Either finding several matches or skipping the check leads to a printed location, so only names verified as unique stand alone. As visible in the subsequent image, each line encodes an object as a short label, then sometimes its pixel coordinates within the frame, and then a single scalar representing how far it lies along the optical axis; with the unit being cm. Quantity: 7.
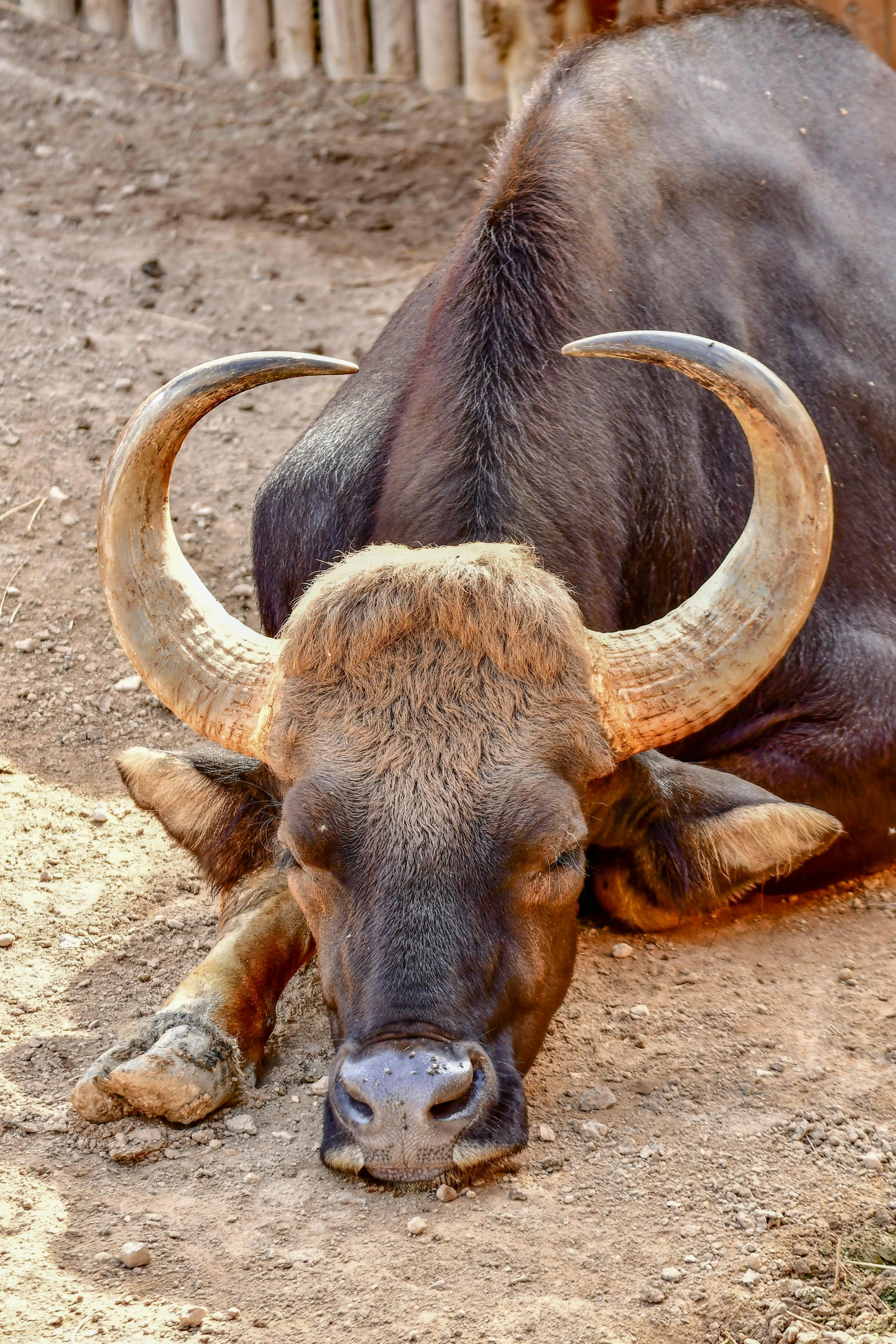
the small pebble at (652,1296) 730
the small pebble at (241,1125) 881
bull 794
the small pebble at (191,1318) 722
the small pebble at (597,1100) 893
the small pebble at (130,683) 1366
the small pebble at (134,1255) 764
